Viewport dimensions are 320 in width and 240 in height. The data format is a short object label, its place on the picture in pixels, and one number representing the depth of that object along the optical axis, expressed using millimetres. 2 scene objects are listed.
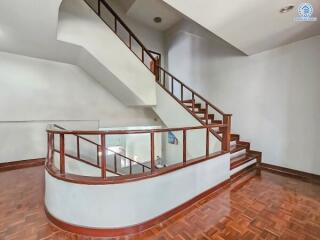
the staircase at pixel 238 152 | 3799
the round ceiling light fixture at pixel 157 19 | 6348
